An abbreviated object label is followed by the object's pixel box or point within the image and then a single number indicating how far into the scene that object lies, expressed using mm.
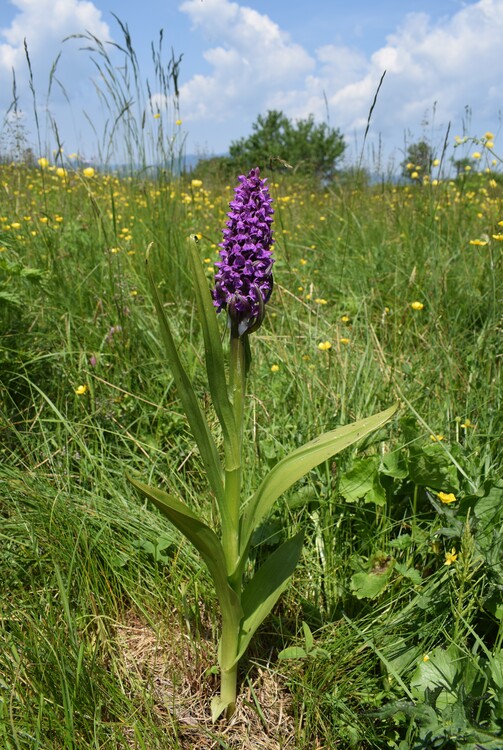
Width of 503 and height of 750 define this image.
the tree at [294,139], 32875
